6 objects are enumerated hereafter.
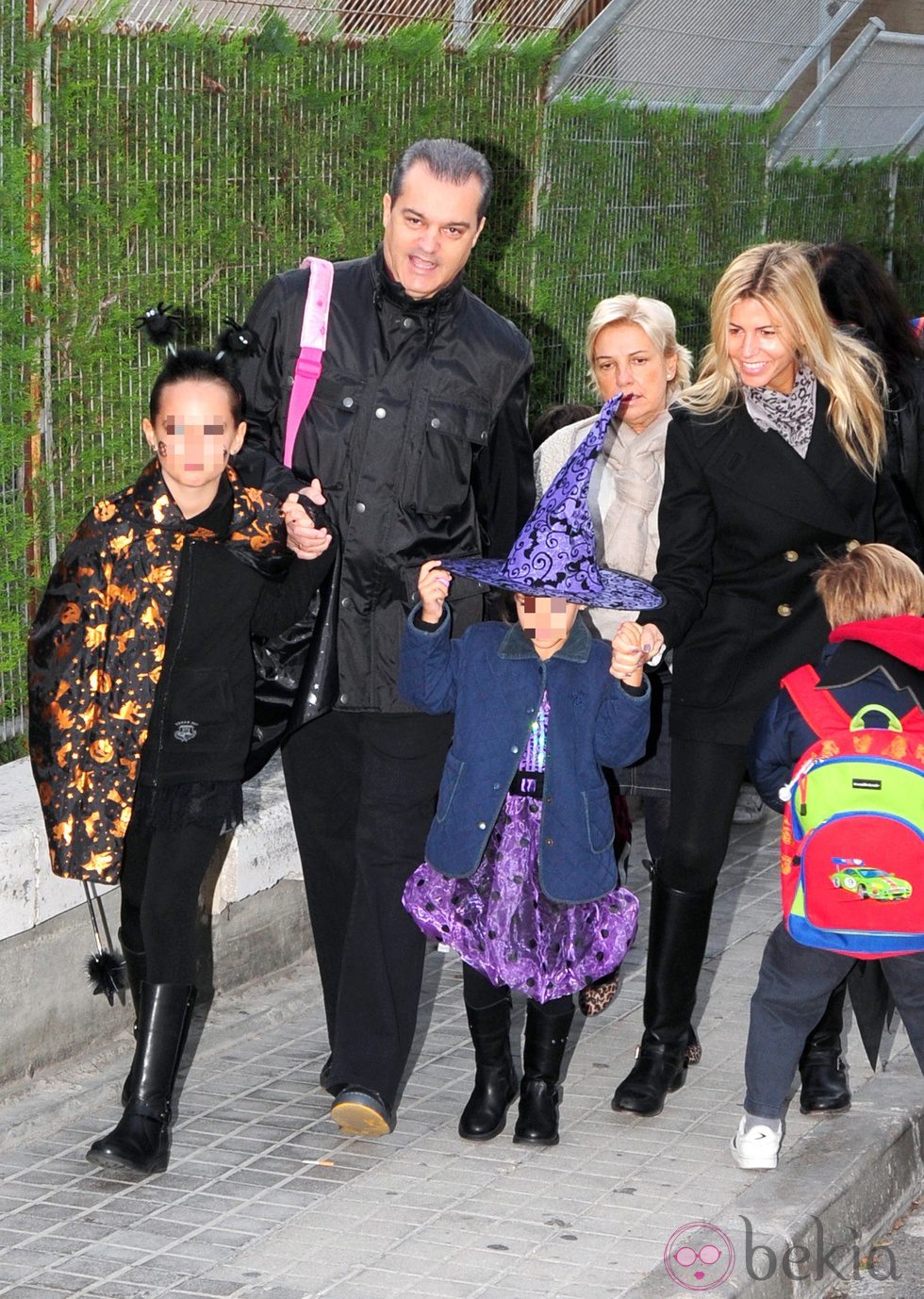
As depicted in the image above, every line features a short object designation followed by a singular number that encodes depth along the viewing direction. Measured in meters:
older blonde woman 5.69
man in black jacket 4.73
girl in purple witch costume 4.54
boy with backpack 4.42
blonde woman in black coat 4.89
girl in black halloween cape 4.54
